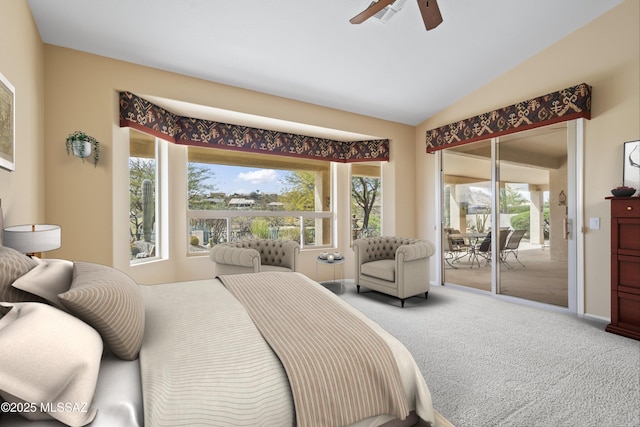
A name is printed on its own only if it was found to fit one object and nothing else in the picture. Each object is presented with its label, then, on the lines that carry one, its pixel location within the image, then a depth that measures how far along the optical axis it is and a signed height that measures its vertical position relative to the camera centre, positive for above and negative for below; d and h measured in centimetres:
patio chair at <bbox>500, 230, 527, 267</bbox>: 404 -48
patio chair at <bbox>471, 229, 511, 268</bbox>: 417 -53
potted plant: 283 +69
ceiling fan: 203 +146
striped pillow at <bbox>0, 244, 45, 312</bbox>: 108 -23
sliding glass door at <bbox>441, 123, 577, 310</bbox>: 354 -5
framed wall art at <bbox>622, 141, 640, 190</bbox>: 294 +47
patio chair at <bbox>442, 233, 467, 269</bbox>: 472 -65
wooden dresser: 274 -54
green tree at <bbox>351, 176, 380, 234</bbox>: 547 +34
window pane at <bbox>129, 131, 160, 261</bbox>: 362 +22
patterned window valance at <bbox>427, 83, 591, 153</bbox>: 327 +123
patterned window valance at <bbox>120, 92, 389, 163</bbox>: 338 +116
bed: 85 -56
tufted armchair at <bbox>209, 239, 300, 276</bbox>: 352 -56
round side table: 428 -113
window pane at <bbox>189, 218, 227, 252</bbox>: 441 -31
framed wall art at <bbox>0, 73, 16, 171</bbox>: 192 +62
